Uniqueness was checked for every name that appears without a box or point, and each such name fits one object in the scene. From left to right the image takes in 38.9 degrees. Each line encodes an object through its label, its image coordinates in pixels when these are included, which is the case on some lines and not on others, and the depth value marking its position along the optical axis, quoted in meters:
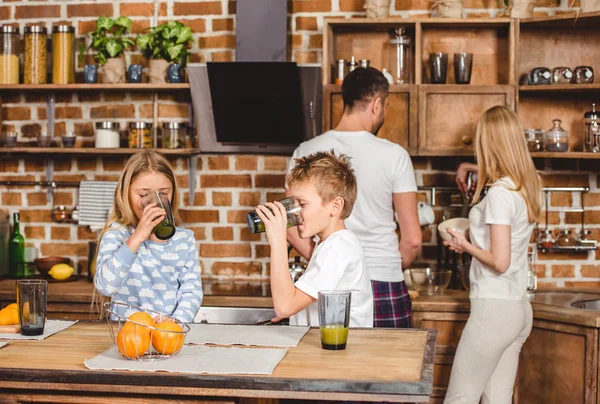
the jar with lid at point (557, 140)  3.53
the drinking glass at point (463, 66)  3.54
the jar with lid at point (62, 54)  3.84
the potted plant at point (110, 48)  3.81
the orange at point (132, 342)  1.72
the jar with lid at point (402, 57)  3.65
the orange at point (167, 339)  1.73
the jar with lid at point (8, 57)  3.86
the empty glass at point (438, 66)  3.57
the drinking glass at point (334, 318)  1.82
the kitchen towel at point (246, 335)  1.91
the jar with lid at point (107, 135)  3.78
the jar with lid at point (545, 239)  3.71
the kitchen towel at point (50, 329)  1.99
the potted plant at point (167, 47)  3.77
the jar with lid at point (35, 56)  3.86
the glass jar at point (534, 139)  3.57
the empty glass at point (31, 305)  1.99
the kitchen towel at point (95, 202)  3.87
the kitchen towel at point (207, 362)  1.65
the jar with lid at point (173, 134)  3.75
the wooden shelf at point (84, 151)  3.71
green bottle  3.92
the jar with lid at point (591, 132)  3.53
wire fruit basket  1.73
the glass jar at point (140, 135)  3.76
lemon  3.78
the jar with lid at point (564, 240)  3.70
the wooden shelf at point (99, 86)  3.73
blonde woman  2.96
